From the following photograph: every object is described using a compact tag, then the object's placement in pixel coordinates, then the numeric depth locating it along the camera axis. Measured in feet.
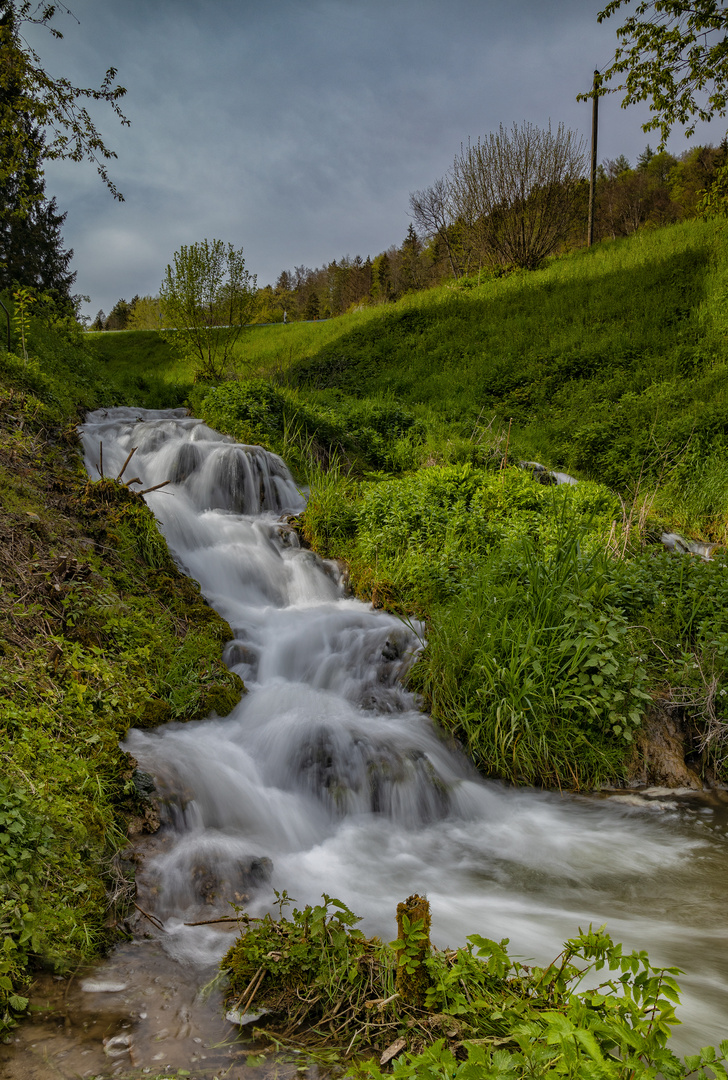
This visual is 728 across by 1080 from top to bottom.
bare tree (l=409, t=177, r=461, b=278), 91.81
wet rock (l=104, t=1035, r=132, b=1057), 6.88
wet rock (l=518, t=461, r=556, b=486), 34.96
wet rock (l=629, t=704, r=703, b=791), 16.69
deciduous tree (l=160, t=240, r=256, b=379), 53.57
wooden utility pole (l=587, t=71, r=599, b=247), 84.24
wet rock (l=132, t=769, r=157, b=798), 12.17
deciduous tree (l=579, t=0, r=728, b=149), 36.19
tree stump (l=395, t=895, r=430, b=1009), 7.01
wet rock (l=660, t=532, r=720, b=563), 27.27
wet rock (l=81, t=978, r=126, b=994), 7.98
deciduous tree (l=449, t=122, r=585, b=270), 73.67
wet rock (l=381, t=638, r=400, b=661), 20.33
